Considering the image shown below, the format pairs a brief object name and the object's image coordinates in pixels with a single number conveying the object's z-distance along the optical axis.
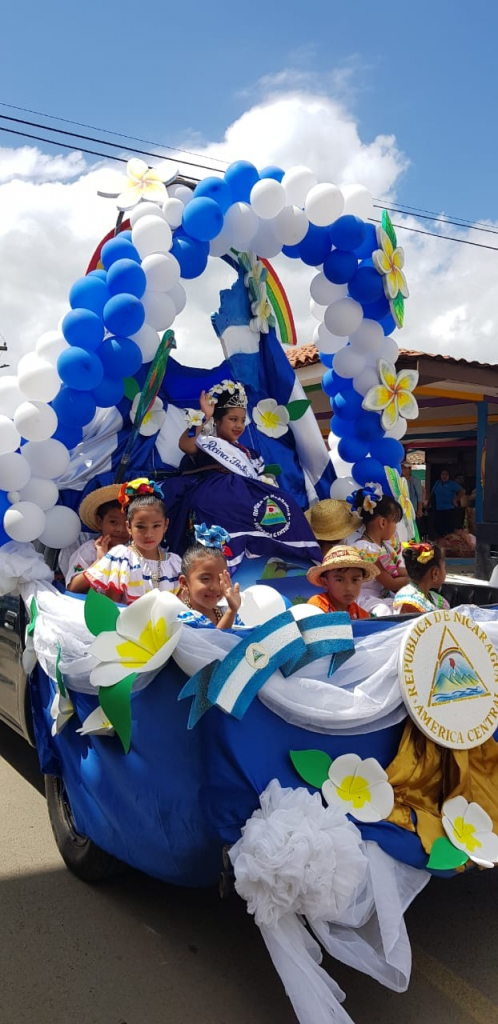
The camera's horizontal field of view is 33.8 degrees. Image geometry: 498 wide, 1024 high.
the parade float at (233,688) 2.21
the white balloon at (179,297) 4.48
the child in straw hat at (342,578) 3.34
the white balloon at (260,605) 2.92
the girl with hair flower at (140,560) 3.39
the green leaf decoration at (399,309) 4.98
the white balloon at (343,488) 5.09
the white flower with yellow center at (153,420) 4.57
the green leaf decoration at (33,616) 3.33
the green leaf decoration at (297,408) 5.18
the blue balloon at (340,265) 4.79
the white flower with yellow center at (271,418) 5.13
